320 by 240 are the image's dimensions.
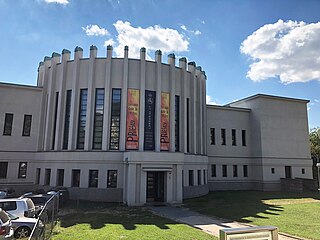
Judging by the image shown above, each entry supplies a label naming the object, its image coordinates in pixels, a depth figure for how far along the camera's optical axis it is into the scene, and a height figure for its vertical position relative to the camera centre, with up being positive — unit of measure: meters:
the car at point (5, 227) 9.60 -2.44
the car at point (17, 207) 12.91 -2.25
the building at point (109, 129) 23.03 +3.31
